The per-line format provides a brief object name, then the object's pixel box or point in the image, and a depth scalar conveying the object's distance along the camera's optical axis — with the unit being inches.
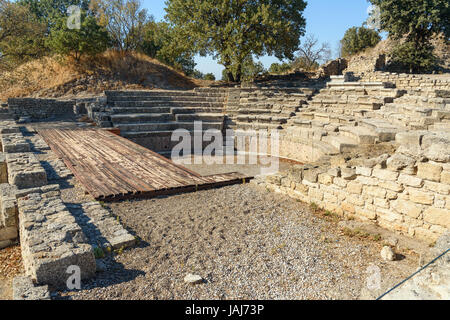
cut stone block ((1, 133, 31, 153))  278.3
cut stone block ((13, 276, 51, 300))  105.1
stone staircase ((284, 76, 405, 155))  307.4
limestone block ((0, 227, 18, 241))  186.2
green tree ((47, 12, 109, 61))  674.2
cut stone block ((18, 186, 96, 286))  118.7
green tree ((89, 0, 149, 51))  819.4
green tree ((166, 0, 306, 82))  554.9
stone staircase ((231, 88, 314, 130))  462.0
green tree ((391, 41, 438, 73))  669.5
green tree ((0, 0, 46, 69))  571.2
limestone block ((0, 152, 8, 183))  255.6
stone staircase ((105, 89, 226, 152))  453.1
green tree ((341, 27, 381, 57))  998.4
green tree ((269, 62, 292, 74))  969.5
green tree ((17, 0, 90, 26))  1298.0
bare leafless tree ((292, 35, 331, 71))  1104.2
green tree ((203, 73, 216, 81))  986.1
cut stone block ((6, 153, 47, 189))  204.4
